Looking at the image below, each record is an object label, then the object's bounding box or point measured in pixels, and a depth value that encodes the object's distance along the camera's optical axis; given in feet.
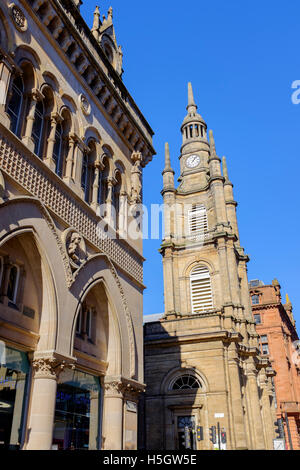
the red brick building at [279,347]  189.37
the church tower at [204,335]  101.71
